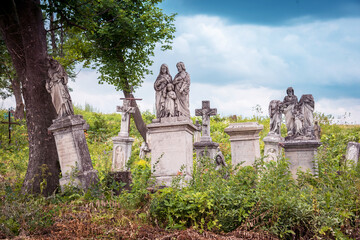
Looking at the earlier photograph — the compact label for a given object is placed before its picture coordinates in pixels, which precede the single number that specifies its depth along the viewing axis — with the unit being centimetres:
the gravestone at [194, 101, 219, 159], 1435
